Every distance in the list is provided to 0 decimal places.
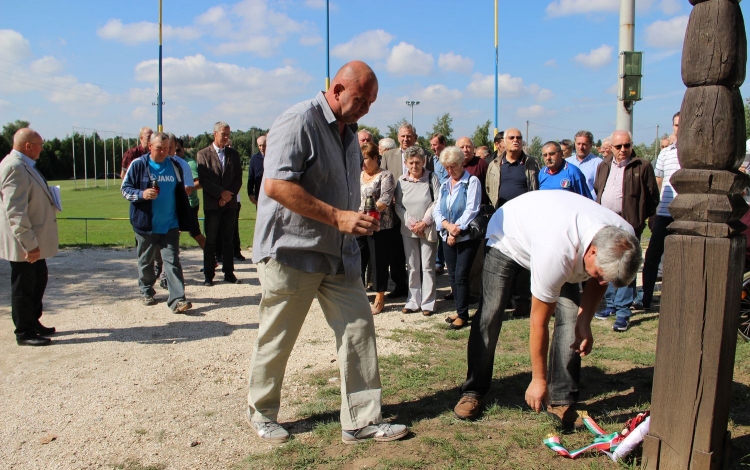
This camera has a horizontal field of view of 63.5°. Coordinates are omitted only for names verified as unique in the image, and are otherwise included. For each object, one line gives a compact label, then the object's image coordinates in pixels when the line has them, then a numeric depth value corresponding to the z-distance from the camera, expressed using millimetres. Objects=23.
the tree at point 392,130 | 44031
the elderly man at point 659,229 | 6832
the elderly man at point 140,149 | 9133
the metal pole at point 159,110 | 17359
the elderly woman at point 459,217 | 6609
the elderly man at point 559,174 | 6719
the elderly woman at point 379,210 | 7340
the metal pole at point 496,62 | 20775
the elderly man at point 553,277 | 3255
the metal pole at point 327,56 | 19938
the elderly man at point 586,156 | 8438
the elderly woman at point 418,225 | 7227
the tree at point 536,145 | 42572
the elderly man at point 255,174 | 9484
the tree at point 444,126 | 43781
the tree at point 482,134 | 35922
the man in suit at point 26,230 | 5672
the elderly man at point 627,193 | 6609
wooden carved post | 2932
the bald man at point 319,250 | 3500
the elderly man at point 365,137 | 8065
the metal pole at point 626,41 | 8445
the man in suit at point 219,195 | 8641
